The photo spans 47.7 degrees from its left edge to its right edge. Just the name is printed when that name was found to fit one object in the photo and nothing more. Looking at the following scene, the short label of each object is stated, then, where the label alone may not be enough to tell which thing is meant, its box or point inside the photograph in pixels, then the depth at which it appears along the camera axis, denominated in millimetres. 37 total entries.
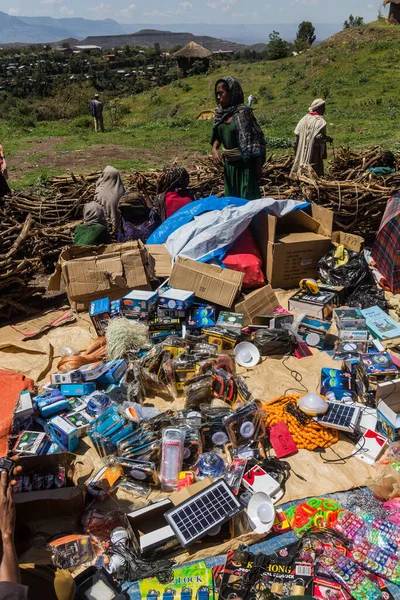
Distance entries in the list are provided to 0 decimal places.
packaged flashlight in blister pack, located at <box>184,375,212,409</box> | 3807
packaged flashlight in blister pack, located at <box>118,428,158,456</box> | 3268
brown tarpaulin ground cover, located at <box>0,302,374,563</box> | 3041
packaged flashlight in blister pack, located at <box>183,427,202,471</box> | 3285
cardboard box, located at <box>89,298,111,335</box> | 4781
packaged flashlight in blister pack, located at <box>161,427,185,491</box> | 3135
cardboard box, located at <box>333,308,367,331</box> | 4539
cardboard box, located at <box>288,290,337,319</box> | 4973
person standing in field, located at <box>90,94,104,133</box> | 17906
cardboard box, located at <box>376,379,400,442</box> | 3357
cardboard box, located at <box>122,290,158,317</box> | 4656
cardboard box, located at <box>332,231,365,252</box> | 5703
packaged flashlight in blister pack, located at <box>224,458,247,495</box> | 3012
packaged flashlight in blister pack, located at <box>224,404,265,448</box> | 3350
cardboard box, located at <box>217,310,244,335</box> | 4547
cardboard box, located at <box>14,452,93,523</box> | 2885
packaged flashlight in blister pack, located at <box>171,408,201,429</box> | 3375
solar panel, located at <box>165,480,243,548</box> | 2607
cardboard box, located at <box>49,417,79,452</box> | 3430
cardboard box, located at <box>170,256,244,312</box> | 4840
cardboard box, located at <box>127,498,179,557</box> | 2615
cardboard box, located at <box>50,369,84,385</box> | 3996
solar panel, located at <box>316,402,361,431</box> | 3396
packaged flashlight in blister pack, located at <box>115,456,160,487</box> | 3074
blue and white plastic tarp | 5316
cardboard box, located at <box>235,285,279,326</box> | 4883
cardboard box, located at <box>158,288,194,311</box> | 4551
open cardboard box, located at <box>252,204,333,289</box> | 5449
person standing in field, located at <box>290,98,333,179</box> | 7223
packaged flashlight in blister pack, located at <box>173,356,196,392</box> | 3973
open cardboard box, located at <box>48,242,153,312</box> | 5008
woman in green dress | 5508
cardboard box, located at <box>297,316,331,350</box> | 4589
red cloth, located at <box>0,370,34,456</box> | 3353
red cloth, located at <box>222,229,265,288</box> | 5289
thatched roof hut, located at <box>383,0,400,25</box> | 29250
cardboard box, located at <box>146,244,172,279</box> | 5441
